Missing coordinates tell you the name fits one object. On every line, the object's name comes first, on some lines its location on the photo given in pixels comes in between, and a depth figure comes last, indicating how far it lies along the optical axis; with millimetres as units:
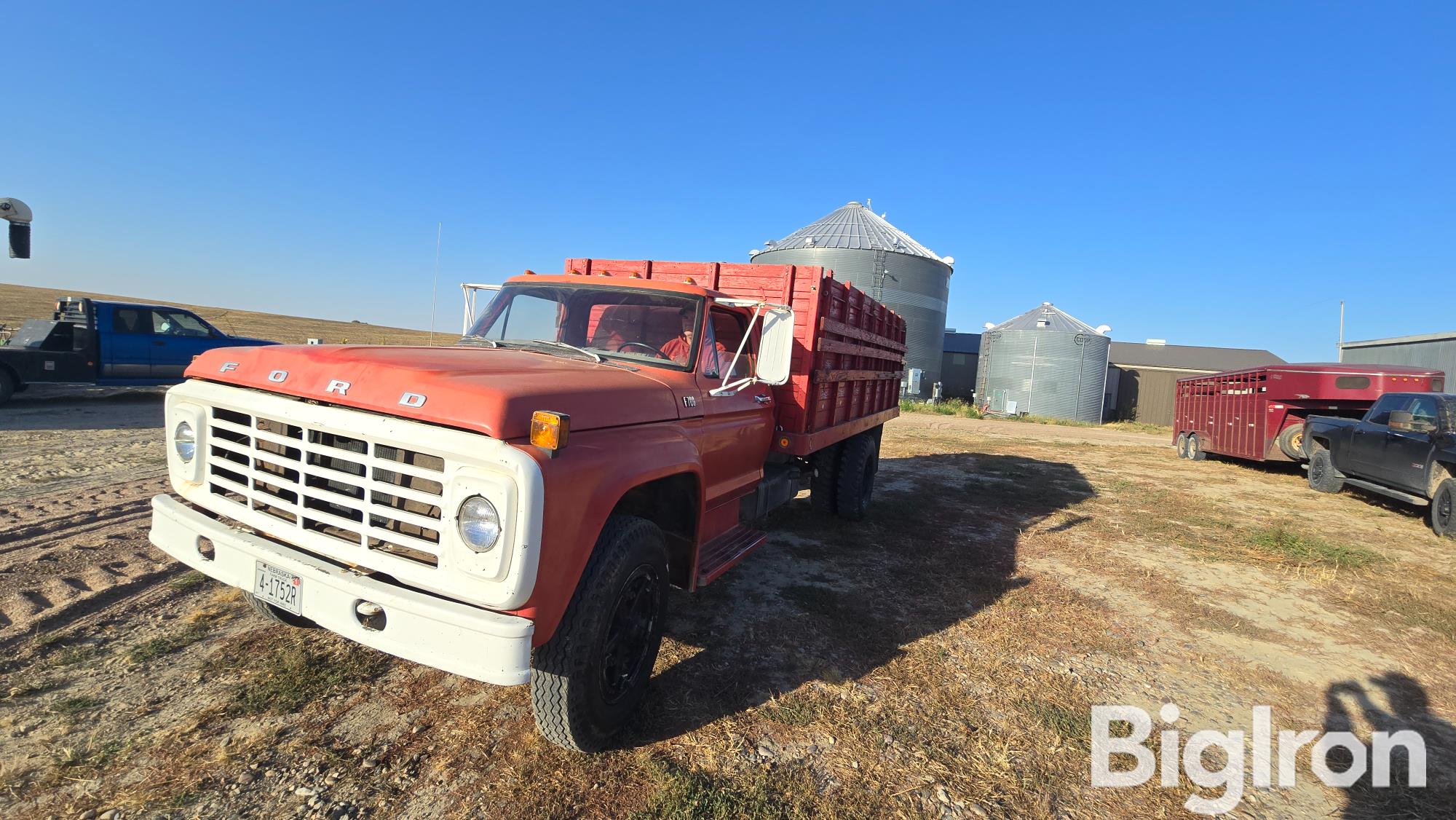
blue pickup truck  11477
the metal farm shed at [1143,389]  33531
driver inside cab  3916
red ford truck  2373
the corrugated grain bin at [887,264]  29344
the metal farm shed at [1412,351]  22594
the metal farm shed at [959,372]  38906
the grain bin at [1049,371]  30312
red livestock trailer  12016
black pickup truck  8227
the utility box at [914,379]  29969
